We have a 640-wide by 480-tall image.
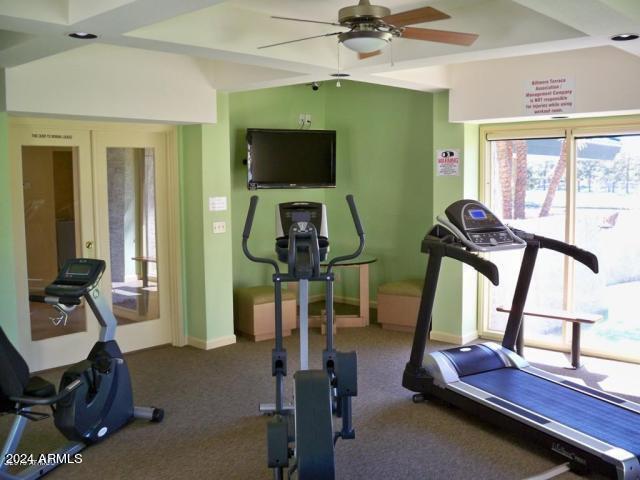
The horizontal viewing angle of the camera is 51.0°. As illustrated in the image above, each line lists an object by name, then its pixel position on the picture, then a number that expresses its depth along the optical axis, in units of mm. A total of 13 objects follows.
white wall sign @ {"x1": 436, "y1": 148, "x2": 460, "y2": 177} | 6312
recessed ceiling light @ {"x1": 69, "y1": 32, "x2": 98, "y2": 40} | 3693
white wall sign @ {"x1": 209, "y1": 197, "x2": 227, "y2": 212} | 6352
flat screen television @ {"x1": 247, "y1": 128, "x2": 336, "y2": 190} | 7027
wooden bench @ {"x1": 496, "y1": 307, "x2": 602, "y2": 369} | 5600
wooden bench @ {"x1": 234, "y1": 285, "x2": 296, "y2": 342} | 6625
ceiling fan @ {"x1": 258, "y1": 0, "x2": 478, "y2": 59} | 3367
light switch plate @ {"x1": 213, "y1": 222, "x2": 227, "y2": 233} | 6410
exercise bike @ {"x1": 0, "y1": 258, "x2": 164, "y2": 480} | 3758
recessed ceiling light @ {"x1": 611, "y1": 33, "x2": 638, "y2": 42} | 3783
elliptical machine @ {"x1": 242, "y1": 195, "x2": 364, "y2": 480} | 2916
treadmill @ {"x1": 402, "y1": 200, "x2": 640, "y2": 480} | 3805
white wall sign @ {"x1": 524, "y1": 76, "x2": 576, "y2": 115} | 5461
